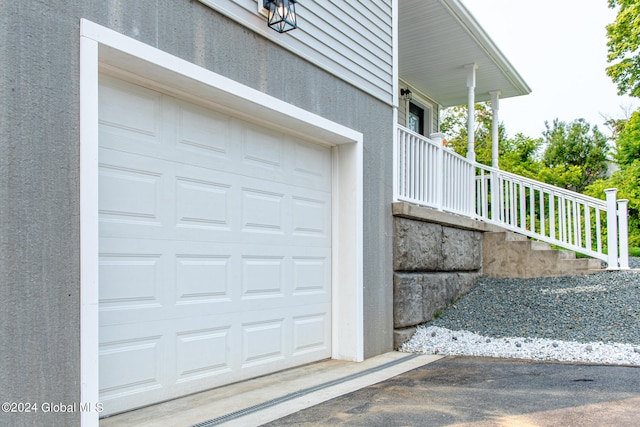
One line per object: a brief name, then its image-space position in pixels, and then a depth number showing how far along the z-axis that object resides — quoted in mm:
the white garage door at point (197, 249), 2879
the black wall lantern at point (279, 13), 3590
